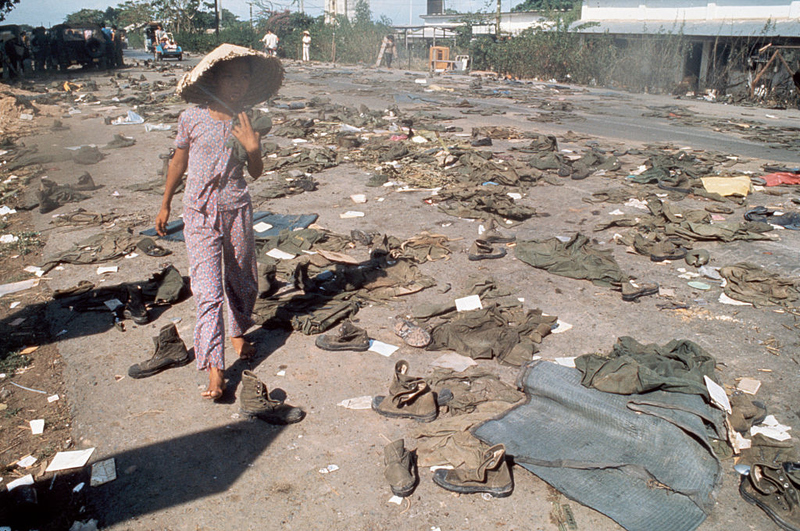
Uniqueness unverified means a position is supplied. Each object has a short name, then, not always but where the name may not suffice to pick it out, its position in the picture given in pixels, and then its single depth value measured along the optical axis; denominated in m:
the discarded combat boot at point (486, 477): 2.79
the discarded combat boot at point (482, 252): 5.75
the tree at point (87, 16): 75.89
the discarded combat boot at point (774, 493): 2.62
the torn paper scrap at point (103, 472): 2.90
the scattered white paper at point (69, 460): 3.01
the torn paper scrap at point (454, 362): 3.93
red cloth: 8.20
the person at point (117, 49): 30.39
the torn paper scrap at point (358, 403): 3.51
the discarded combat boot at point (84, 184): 8.27
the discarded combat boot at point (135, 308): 4.50
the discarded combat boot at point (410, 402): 3.36
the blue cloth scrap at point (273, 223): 6.38
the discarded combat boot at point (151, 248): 5.84
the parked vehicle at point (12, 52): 23.16
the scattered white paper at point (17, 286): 5.16
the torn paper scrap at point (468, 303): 4.72
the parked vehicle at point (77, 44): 27.97
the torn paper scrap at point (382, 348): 4.12
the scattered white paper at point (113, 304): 4.74
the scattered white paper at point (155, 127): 13.02
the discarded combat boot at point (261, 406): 3.33
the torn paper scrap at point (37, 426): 3.30
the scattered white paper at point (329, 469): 2.97
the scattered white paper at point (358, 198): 7.74
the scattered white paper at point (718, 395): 3.30
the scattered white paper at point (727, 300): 4.80
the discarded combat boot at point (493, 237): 6.19
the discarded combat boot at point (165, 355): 3.78
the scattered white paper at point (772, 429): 3.21
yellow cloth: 7.53
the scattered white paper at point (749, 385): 3.62
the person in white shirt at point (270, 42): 29.21
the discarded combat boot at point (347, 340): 4.11
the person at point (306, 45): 37.56
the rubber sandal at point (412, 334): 4.19
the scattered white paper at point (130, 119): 13.95
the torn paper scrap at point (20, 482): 2.88
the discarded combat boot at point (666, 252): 5.67
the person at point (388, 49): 36.66
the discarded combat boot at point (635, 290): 4.85
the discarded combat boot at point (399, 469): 2.79
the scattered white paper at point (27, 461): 3.03
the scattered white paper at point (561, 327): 4.39
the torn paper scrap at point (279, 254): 5.77
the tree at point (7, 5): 23.71
